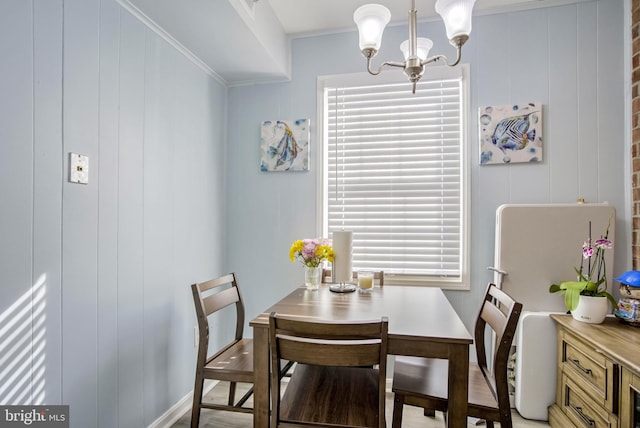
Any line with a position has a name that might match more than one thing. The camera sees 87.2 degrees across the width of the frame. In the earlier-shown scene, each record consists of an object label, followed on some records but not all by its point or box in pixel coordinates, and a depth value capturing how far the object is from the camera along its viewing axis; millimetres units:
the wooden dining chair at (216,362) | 1652
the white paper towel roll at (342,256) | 2025
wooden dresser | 1420
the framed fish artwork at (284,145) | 2631
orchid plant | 1900
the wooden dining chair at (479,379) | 1341
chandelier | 1417
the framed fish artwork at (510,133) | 2262
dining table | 1272
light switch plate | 1431
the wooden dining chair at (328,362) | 1165
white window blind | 2428
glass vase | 2078
